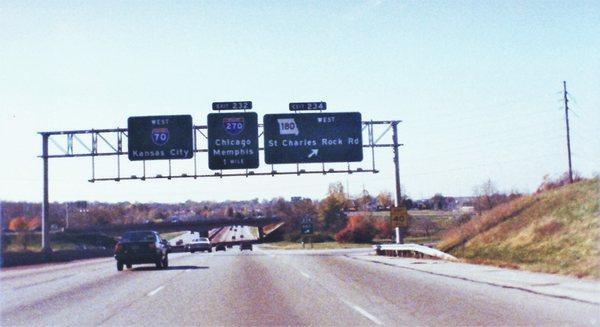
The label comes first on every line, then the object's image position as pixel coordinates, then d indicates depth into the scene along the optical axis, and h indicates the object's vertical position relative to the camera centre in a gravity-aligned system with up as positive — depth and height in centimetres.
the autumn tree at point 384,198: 13662 +286
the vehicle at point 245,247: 8728 -376
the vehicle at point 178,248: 9228 -388
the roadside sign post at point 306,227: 7725 -132
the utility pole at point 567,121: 5394 +707
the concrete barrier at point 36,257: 4147 -228
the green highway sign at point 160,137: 4072 +473
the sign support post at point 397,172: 4281 +244
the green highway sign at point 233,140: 4075 +445
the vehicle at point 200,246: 7393 -290
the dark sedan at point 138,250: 3356 -142
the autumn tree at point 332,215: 11438 -11
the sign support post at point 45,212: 4312 +67
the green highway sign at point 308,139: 4072 +438
